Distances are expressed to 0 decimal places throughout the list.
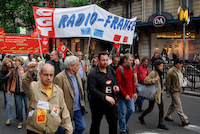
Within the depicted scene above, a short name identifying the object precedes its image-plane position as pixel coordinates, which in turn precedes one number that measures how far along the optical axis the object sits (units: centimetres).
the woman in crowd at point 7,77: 560
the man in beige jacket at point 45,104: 263
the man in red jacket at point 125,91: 480
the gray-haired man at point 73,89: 370
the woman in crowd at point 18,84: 548
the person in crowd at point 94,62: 897
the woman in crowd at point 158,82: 532
